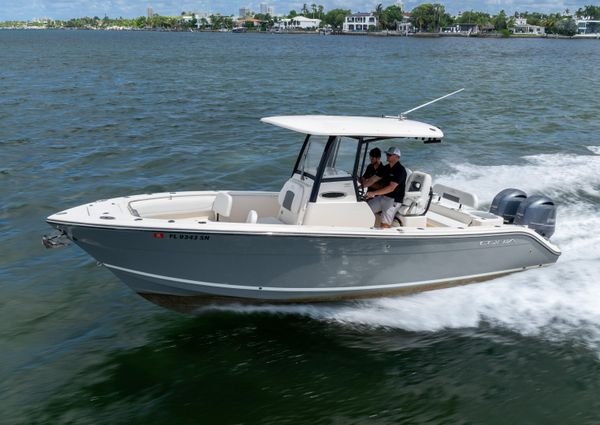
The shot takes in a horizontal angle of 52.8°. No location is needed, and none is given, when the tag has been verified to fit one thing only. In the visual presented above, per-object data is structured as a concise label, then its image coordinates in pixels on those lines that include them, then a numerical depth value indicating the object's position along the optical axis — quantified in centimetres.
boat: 726
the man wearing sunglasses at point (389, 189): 841
